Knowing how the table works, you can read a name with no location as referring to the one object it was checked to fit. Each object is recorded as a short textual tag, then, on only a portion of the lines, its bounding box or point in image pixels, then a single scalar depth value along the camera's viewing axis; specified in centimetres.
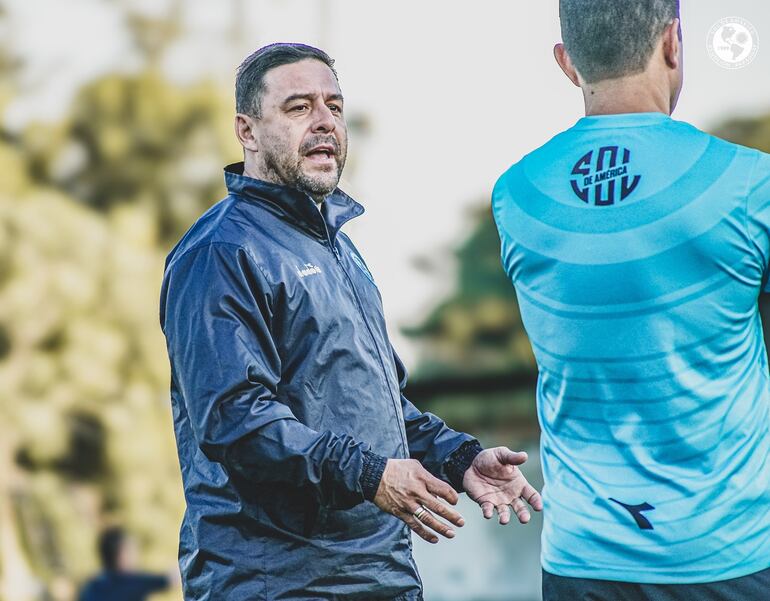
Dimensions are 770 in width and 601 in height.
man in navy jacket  505
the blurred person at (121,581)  1372
